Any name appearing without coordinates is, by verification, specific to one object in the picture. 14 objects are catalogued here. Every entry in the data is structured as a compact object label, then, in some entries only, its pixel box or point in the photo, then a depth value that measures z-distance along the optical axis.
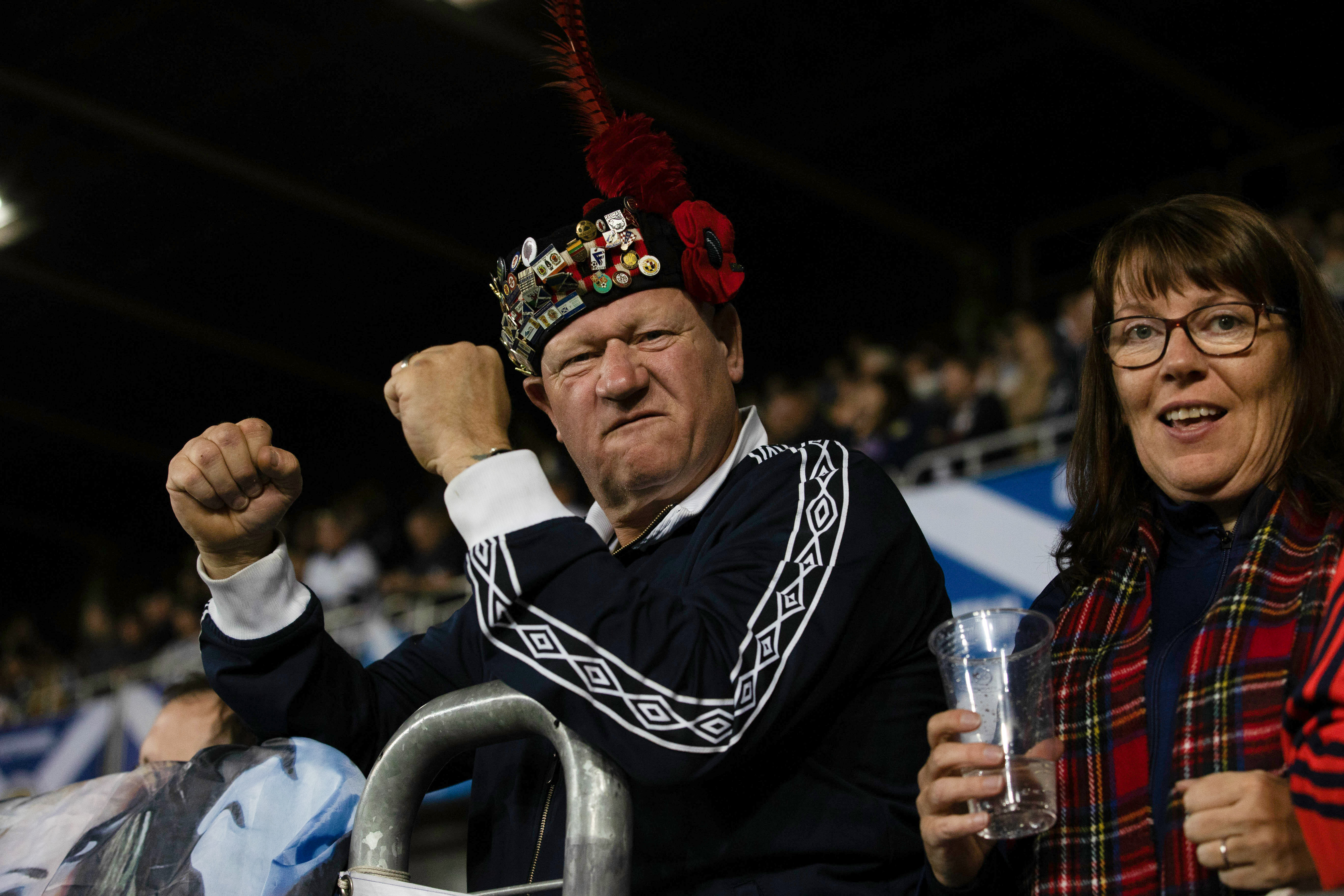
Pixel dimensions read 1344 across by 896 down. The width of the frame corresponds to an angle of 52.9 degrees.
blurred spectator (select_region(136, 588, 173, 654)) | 10.27
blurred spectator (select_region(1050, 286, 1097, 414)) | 6.34
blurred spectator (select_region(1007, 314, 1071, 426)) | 6.61
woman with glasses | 1.26
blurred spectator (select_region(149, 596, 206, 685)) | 8.73
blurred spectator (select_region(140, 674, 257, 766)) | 2.37
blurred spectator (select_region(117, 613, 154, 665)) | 10.45
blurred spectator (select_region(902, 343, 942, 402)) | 7.75
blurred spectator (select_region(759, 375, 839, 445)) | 8.14
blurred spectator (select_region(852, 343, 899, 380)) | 7.72
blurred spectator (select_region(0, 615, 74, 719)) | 10.91
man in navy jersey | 1.31
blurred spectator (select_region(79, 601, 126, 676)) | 10.84
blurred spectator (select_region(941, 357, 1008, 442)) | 6.85
